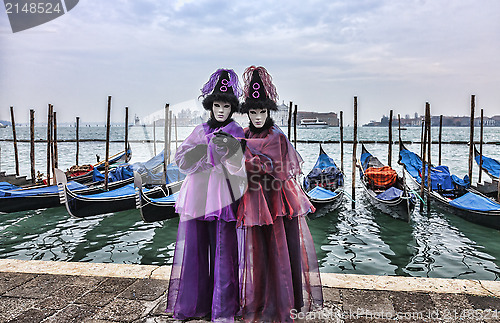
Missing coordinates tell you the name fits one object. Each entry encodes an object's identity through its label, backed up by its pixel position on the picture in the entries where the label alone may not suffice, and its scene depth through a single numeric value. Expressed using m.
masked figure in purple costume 1.88
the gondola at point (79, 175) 9.91
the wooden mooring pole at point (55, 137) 9.06
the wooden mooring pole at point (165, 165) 7.40
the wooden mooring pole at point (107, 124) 8.66
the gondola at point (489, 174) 8.28
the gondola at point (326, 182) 7.44
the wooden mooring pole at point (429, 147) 7.46
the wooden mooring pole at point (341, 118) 10.90
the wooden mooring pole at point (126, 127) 9.91
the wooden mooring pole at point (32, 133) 10.07
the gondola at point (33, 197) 6.98
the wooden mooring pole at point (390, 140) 10.85
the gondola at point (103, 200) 6.28
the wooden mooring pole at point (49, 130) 9.74
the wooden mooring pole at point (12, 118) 11.71
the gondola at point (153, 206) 5.96
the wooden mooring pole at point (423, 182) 7.62
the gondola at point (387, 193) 6.60
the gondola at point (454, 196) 6.00
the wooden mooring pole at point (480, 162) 9.25
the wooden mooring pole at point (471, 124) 8.43
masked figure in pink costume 1.89
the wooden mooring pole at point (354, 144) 7.72
